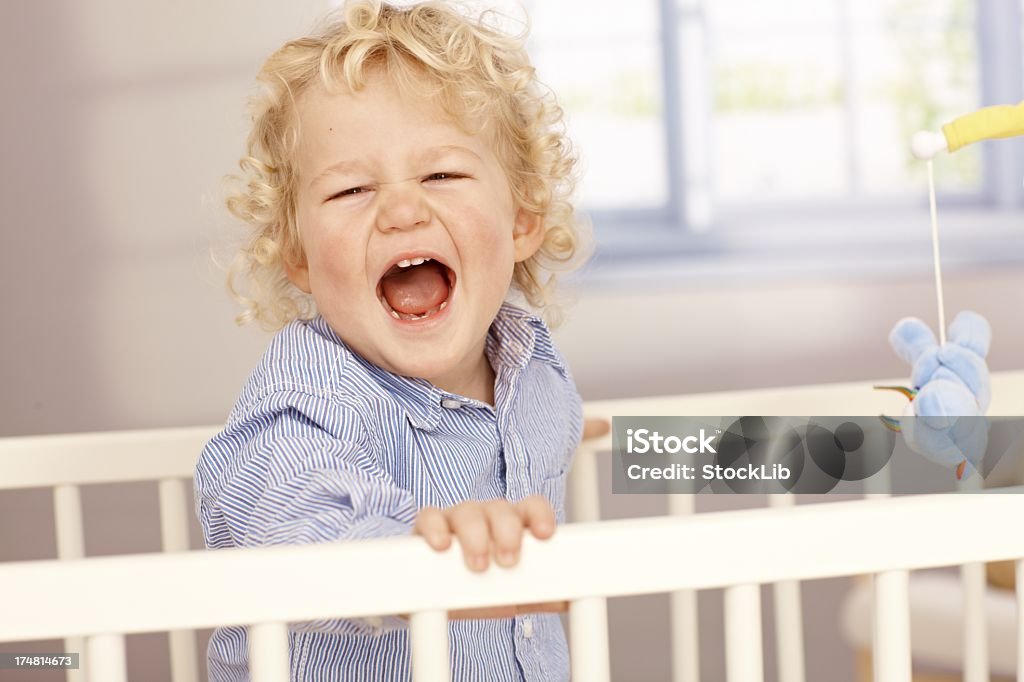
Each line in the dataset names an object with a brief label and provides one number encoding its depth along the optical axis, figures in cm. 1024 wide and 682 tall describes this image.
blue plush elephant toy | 107
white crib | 87
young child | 101
